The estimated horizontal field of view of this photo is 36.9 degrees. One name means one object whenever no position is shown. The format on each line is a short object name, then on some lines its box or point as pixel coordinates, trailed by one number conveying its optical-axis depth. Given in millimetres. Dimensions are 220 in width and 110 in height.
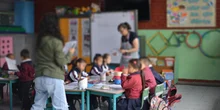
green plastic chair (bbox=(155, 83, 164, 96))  4227
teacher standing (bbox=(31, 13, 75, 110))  3693
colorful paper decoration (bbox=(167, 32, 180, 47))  8203
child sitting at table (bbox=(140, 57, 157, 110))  4344
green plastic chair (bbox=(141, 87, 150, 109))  4087
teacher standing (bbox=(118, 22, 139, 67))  5938
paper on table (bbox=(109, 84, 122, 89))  4340
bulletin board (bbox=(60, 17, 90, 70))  9024
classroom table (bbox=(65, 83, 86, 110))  4160
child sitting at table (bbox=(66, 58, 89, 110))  4762
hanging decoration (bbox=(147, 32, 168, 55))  8359
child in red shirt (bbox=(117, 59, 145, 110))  4145
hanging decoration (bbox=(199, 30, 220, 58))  7841
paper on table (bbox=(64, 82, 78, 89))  4320
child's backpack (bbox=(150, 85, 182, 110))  4184
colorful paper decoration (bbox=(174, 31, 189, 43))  8115
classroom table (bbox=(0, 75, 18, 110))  5141
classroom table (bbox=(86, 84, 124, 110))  3986
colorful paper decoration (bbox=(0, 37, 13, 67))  8984
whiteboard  8398
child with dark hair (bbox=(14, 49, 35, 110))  5276
